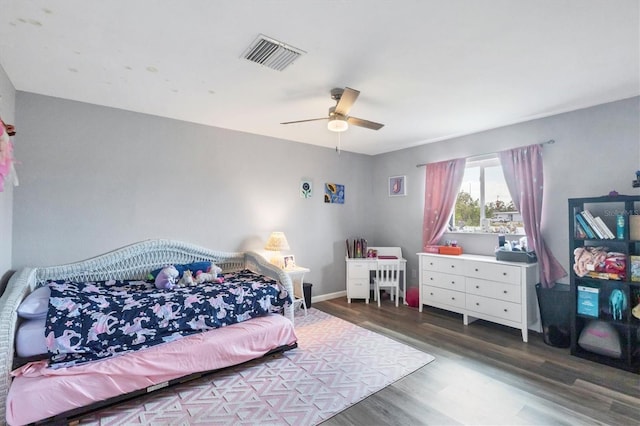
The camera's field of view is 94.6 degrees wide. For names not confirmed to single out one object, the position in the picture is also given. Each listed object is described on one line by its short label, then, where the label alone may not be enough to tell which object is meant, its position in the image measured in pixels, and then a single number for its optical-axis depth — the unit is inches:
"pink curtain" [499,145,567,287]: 129.9
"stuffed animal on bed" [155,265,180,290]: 114.9
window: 148.9
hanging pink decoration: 70.4
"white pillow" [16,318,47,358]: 77.2
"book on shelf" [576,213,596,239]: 111.1
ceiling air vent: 78.3
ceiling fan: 100.5
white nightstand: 156.1
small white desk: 180.4
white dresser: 126.7
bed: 70.5
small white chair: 177.6
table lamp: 156.3
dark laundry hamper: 119.5
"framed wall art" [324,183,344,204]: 193.2
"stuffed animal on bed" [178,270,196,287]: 119.2
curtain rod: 130.4
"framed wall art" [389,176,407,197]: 194.2
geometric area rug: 78.0
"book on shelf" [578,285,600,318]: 109.1
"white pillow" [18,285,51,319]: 80.9
